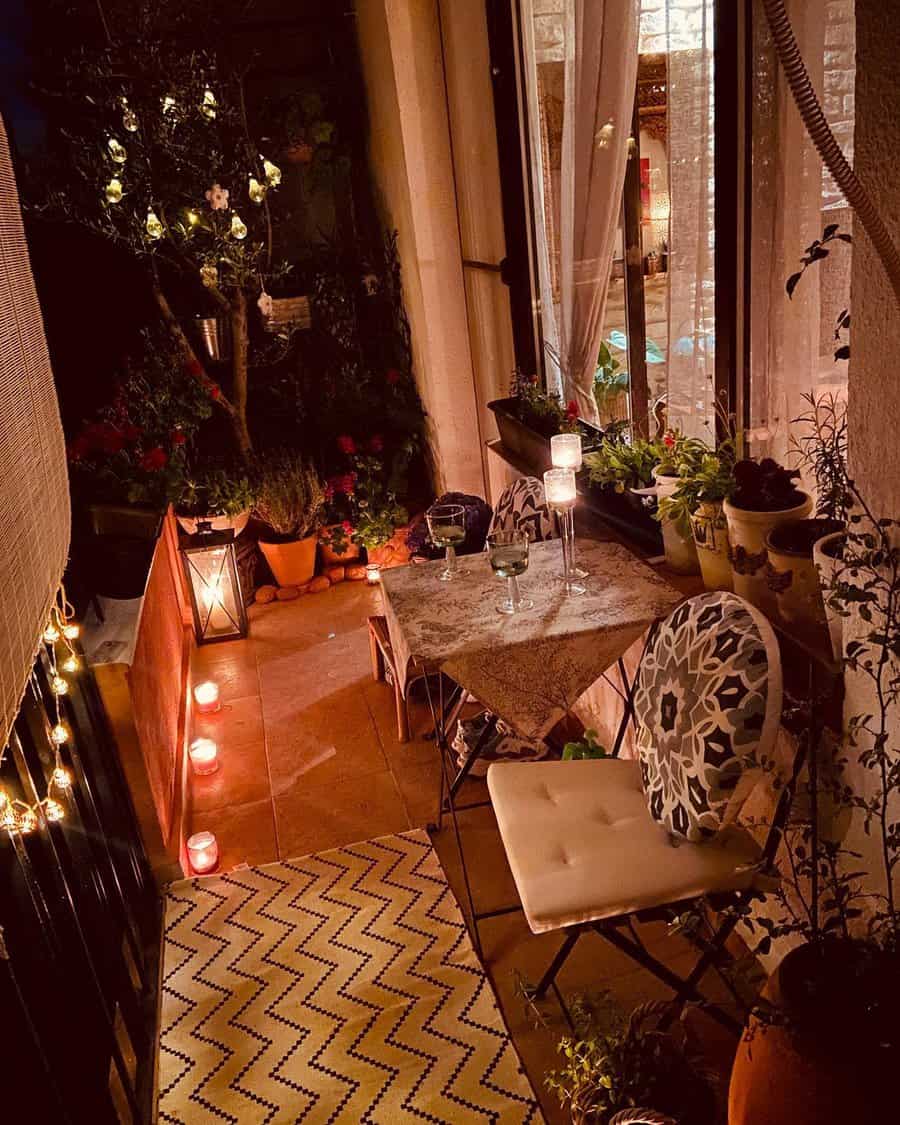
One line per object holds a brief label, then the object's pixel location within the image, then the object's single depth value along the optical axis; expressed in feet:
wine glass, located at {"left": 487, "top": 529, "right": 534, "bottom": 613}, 8.70
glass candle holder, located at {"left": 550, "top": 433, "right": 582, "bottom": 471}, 9.66
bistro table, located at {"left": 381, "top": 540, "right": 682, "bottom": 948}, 8.13
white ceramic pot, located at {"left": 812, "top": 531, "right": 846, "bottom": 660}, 6.26
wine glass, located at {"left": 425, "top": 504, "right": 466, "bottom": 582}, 9.54
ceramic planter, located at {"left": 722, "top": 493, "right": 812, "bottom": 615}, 7.38
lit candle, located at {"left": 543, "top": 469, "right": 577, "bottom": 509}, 8.87
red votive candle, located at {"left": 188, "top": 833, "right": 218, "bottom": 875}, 10.41
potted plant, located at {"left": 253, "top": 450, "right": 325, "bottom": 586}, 17.44
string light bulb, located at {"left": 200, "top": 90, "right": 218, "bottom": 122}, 16.37
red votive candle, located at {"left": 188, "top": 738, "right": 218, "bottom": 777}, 12.23
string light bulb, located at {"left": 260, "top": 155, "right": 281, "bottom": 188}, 16.53
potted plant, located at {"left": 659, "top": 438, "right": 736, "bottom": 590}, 8.29
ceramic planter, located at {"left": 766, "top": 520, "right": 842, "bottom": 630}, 6.93
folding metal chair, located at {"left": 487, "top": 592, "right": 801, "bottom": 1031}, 6.42
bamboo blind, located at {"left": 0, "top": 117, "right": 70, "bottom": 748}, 3.73
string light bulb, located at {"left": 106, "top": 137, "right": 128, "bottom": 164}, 16.10
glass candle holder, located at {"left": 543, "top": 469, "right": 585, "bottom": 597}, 8.88
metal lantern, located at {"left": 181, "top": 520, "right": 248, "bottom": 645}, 15.03
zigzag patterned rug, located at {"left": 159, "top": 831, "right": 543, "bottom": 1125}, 7.66
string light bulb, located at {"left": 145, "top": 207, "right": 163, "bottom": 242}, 16.33
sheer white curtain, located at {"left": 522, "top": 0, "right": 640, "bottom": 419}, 9.81
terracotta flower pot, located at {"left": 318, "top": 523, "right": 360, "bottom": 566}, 17.95
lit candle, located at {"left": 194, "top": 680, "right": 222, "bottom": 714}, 13.71
